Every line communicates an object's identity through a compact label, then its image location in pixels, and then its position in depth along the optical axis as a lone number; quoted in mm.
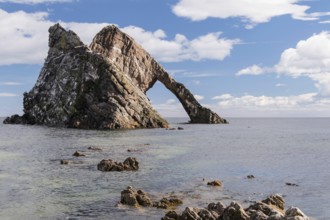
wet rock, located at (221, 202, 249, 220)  20406
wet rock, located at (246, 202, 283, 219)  19625
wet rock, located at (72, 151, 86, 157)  54325
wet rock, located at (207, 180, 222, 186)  35719
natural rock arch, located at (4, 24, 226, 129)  115250
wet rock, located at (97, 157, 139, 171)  42334
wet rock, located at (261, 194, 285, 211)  26572
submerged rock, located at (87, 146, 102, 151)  61500
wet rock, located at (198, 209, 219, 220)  21300
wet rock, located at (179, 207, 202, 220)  21250
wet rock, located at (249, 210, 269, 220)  19000
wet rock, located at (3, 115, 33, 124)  143000
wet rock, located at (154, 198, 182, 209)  26930
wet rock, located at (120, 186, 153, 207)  27281
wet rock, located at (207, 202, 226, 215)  22766
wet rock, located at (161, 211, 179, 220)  22741
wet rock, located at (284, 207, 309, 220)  16623
